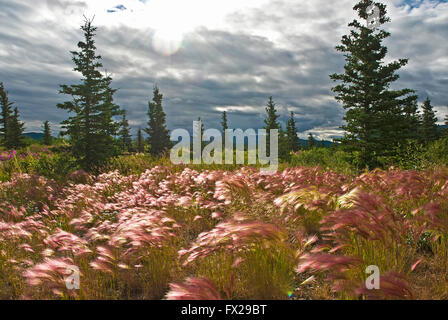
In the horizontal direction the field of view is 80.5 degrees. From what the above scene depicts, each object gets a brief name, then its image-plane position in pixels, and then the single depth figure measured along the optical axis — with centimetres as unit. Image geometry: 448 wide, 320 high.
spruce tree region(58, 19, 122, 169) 1175
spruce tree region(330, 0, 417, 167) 1452
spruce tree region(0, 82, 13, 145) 3594
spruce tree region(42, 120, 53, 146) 4114
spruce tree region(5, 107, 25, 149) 3328
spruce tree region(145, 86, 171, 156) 3650
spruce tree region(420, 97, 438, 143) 3856
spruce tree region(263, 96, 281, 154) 3591
